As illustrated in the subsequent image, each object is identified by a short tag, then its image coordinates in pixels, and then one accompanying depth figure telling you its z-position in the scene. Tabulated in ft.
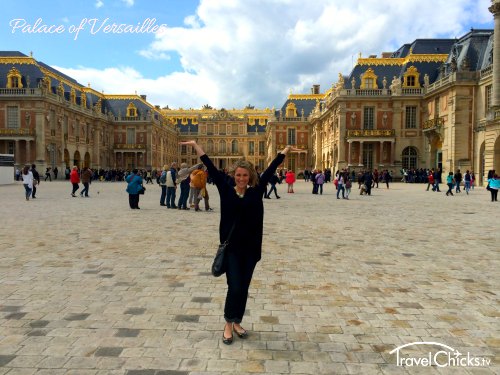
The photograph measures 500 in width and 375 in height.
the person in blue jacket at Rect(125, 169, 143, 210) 47.80
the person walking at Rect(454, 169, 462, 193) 84.23
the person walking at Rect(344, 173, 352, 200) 69.51
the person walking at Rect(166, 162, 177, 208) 50.42
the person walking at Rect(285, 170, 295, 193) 82.74
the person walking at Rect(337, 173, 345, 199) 68.02
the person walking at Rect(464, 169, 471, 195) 78.69
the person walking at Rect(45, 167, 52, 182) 134.92
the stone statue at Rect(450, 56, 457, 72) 116.26
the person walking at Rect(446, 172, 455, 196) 75.92
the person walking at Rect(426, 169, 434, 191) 90.84
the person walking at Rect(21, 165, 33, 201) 58.90
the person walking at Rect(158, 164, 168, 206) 52.69
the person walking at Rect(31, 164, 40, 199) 62.80
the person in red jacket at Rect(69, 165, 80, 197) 67.05
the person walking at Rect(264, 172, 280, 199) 69.10
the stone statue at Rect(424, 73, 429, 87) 133.17
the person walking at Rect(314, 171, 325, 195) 79.37
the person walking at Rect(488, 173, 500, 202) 61.52
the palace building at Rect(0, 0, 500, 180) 113.50
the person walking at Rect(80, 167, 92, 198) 67.00
